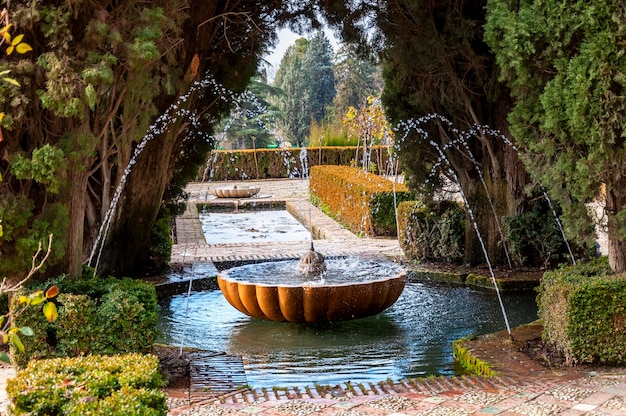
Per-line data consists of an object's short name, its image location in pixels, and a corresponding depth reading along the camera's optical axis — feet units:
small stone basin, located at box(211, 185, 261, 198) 67.15
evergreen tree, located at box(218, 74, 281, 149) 102.68
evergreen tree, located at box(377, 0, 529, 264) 27.35
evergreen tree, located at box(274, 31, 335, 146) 126.52
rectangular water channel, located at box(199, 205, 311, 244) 46.14
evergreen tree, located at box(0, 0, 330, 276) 16.49
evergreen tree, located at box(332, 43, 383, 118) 117.61
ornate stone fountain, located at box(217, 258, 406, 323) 21.42
